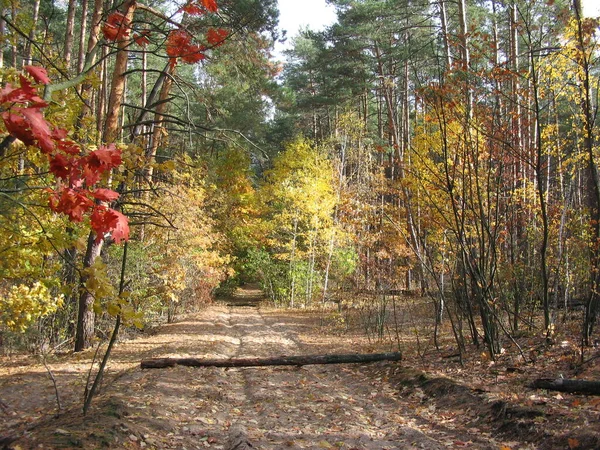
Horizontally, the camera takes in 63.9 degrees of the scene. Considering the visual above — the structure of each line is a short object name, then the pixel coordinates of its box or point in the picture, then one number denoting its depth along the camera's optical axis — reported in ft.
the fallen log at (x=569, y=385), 15.76
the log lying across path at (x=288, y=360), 26.36
